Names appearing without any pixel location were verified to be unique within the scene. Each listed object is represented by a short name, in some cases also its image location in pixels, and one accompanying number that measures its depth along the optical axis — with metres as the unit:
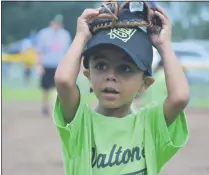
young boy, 3.00
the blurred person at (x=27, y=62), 21.31
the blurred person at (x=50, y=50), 13.96
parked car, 18.16
